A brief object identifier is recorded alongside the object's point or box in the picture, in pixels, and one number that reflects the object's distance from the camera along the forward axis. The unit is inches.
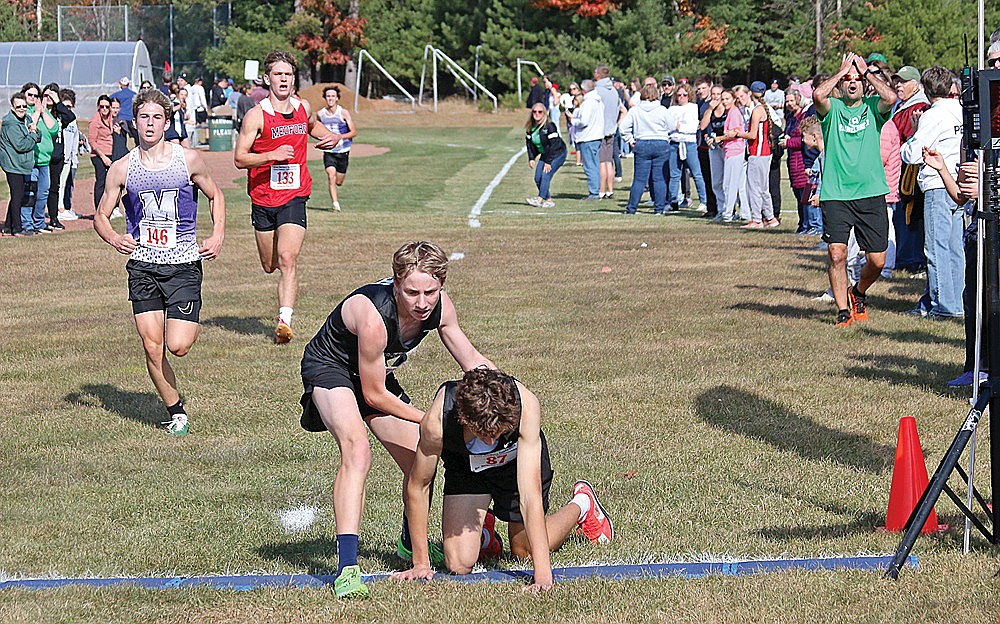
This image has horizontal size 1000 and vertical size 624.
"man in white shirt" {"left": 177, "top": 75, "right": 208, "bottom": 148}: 1756.9
